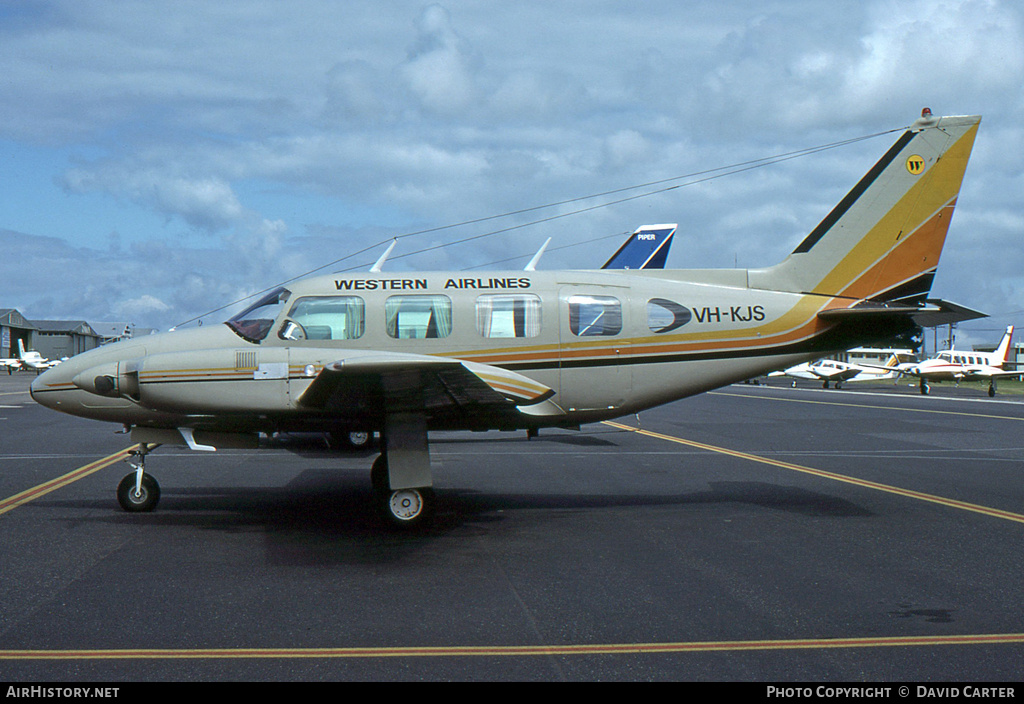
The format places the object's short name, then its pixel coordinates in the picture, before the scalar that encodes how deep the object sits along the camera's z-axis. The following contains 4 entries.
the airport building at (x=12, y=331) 108.44
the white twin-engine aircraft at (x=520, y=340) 9.01
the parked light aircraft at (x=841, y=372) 55.22
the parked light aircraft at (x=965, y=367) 50.31
